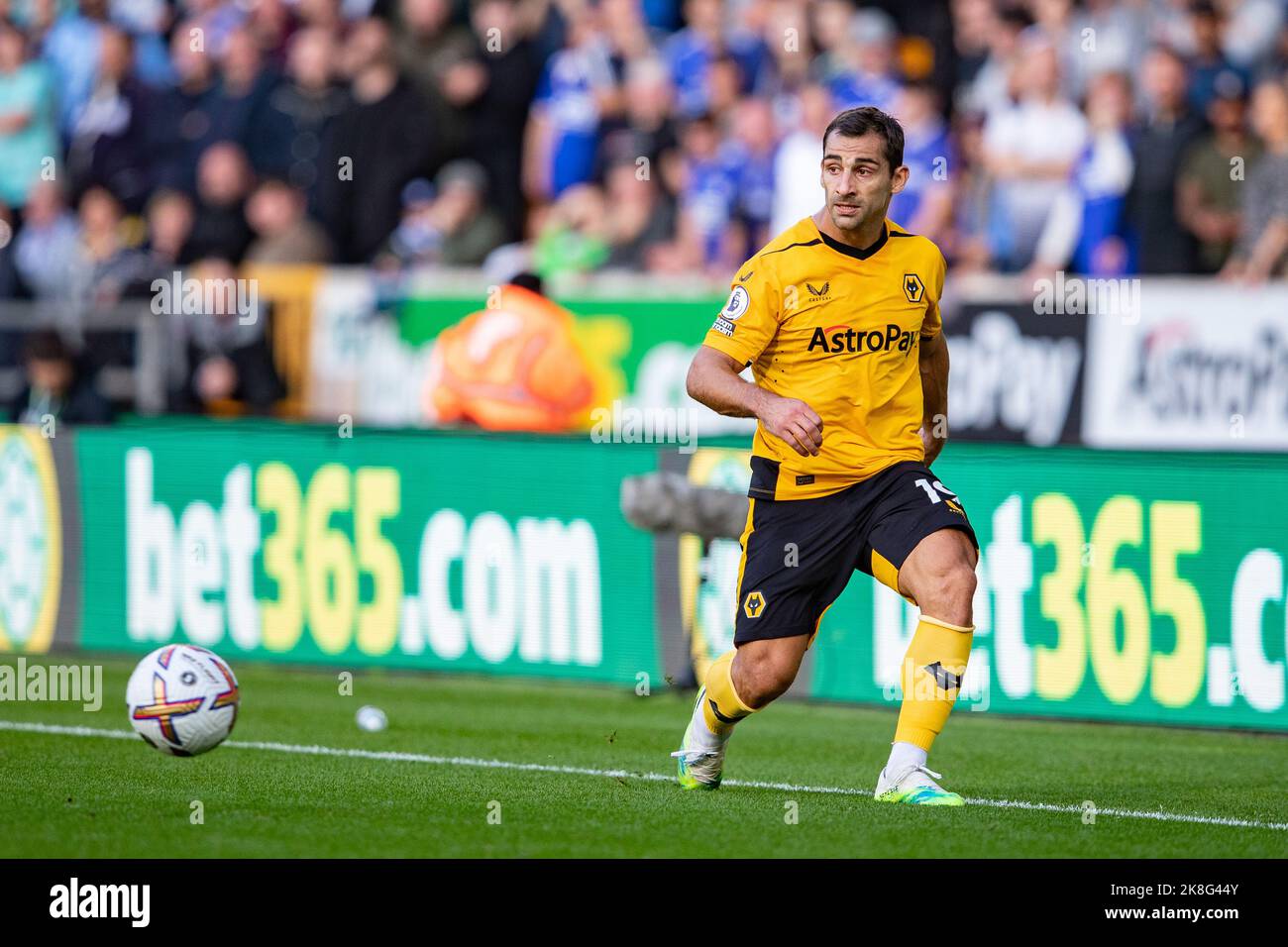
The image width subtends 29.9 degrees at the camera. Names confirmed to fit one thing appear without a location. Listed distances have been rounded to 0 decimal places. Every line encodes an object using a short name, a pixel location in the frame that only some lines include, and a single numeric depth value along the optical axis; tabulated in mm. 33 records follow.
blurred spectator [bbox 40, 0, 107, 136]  23766
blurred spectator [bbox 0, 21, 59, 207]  23047
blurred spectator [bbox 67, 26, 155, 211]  22891
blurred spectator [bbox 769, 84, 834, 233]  17938
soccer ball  9391
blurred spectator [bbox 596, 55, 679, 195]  19453
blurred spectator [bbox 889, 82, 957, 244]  17531
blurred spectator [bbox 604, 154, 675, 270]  19125
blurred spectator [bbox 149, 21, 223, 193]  22312
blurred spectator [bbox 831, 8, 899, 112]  17891
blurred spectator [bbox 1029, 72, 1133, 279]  17047
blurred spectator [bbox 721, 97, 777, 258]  18484
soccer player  8398
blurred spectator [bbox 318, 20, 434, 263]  20641
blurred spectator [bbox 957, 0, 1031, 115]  17891
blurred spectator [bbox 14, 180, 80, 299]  22172
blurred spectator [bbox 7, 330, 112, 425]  18062
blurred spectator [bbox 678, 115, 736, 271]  18703
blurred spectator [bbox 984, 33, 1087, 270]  17344
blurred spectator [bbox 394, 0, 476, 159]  20516
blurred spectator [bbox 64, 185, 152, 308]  20844
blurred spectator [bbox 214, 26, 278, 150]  22188
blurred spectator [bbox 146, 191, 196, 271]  21516
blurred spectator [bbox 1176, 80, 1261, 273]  16609
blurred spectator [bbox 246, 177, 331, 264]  20734
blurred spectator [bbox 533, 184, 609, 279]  19453
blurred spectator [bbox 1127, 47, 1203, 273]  16844
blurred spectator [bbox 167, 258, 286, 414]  20266
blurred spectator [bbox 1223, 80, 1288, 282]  16062
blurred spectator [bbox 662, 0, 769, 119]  19375
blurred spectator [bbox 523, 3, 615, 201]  20000
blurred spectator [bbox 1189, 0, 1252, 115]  17047
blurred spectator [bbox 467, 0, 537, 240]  20484
